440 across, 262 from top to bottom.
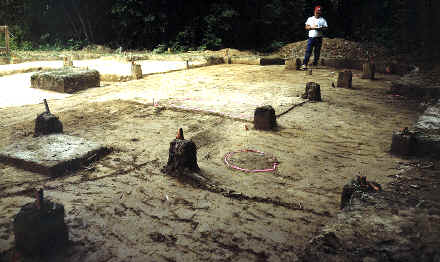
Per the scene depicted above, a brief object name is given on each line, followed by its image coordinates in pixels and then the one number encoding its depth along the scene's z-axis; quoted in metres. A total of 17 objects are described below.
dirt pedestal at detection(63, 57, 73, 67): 9.59
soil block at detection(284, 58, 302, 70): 9.47
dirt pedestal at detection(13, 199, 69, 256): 1.83
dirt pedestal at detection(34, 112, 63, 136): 3.77
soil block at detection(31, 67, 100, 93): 6.43
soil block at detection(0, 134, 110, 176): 2.95
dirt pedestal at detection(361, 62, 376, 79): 7.96
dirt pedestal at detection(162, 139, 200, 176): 2.90
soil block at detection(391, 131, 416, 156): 3.22
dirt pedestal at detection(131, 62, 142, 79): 7.75
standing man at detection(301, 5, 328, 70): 8.97
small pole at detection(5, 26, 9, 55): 11.26
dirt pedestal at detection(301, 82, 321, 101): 5.55
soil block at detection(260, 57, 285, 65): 10.70
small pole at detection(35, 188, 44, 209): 1.89
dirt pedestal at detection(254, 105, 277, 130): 4.04
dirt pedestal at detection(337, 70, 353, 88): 6.70
